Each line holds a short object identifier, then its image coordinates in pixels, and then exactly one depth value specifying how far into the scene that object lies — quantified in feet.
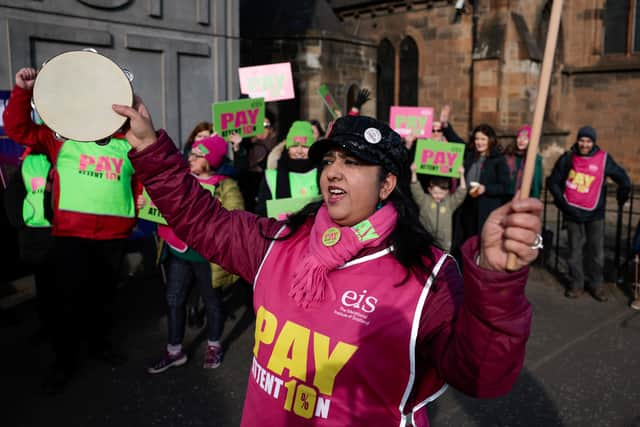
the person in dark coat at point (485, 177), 21.27
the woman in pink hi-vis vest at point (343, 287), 5.47
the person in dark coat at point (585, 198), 21.21
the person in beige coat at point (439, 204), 19.94
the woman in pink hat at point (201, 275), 14.97
